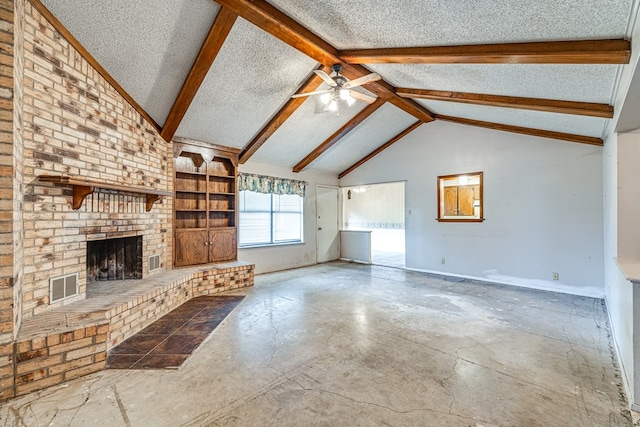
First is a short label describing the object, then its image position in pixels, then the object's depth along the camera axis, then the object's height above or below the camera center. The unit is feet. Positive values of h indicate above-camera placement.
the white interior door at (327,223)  24.80 -0.76
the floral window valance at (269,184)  19.20 +2.16
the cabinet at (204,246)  15.47 -1.78
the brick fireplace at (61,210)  6.83 +0.16
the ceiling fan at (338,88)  11.35 +5.26
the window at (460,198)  20.61 +1.20
